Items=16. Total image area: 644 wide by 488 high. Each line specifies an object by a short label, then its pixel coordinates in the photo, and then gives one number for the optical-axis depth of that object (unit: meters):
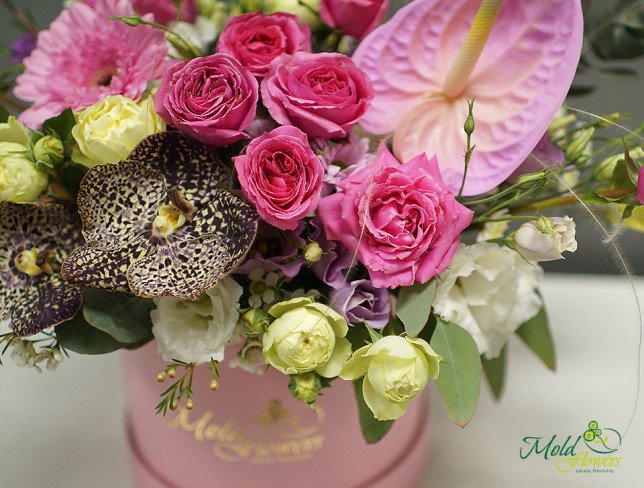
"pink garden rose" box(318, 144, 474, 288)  0.50
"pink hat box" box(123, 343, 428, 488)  0.62
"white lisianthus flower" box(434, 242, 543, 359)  0.57
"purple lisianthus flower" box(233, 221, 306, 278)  0.53
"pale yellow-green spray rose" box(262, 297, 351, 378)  0.48
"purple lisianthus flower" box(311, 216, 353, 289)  0.54
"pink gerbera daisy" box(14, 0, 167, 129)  0.58
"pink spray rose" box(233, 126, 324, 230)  0.47
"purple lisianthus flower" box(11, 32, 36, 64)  0.68
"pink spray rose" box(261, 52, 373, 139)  0.50
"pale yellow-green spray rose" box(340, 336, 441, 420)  0.47
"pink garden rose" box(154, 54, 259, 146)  0.48
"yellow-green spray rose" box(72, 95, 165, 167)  0.51
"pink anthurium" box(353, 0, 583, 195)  0.53
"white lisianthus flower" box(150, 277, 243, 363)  0.53
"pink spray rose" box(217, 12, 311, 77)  0.54
